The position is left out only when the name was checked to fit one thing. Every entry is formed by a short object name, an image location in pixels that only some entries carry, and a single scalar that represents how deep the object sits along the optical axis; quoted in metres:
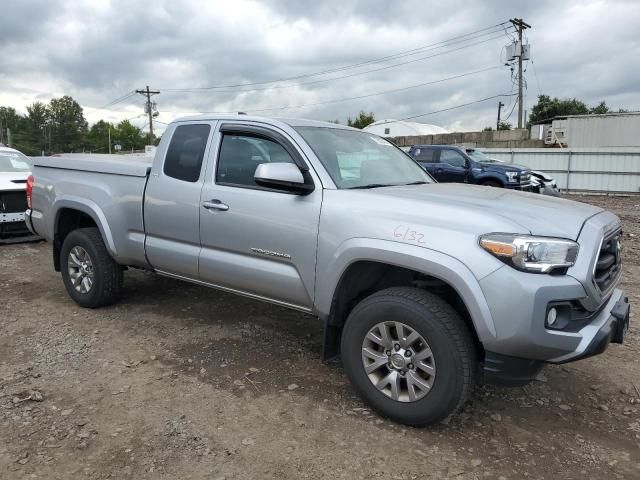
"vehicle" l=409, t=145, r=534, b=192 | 14.27
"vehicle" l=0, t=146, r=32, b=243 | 8.30
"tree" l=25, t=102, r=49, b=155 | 94.10
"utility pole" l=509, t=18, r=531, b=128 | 32.09
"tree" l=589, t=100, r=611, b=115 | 55.59
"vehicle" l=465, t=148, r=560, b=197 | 15.26
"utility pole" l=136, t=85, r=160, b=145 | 53.22
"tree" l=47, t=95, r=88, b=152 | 96.44
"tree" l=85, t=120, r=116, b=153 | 102.31
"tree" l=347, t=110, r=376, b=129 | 67.59
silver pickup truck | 2.69
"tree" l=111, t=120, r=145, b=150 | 108.88
